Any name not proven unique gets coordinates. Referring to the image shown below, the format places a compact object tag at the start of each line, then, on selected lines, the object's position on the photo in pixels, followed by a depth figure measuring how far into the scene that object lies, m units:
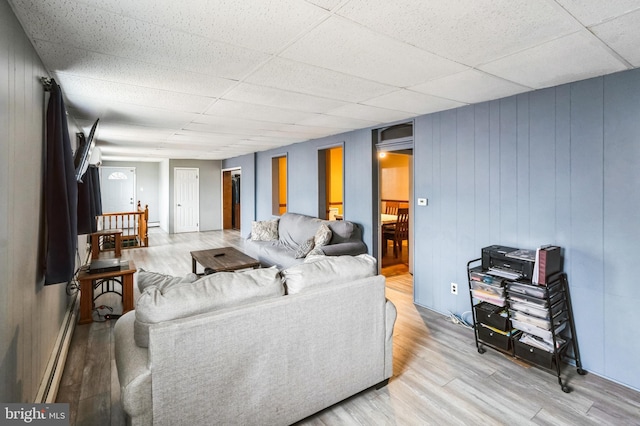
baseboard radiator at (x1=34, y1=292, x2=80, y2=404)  2.12
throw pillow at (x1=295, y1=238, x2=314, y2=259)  4.68
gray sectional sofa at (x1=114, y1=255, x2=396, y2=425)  1.49
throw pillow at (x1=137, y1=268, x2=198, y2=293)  1.83
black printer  2.59
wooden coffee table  4.11
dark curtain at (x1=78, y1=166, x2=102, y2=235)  3.72
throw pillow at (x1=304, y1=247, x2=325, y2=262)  4.31
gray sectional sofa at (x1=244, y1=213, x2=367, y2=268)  4.58
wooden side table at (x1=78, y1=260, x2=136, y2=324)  3.41
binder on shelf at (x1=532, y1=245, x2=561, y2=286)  2.45
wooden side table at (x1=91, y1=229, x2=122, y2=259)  6.34
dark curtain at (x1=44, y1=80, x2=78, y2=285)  2.14
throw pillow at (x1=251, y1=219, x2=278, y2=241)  6.05
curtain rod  2.21
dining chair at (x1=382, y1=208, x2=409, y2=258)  6.07
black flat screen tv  2.98
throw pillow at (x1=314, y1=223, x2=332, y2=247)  4.66
